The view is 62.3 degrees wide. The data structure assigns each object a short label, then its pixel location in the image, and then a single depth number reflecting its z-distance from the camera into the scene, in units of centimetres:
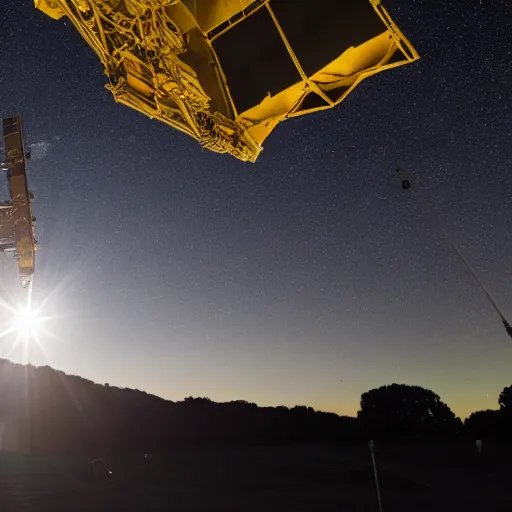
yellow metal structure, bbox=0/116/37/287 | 838
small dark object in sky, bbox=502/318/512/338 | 436
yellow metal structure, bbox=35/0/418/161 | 411
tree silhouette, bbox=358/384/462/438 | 7369
